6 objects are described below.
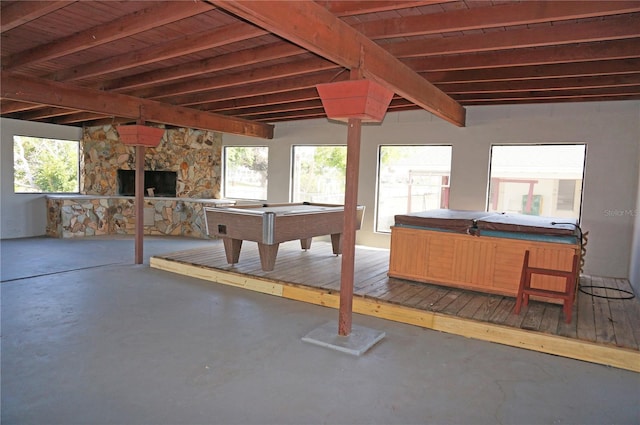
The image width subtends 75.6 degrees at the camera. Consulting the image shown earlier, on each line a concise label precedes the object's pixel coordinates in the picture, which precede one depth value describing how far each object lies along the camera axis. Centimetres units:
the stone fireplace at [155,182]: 934
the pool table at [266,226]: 518
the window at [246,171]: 966
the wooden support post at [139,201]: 638
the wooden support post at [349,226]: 359
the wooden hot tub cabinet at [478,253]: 434
